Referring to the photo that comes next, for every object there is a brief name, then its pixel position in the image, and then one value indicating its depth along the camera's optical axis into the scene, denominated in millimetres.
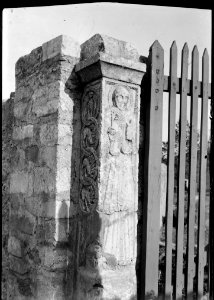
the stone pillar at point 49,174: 2713
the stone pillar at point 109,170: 2543
